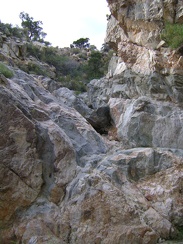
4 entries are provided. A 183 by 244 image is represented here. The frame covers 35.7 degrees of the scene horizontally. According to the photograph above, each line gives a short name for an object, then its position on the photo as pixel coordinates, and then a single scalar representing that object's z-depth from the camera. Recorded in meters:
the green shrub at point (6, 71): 9.89
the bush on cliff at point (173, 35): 10.20
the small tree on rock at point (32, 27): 38.06
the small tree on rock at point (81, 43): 40.94
